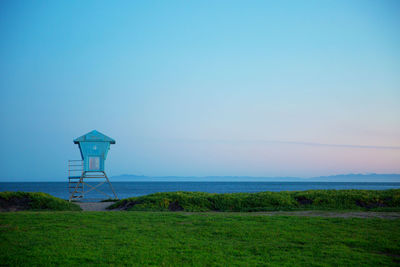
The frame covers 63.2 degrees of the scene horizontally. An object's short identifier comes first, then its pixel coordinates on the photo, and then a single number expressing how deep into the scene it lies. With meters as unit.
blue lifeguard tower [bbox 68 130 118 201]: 29.22
